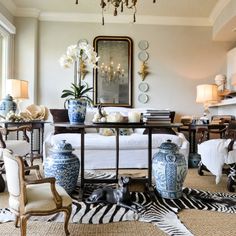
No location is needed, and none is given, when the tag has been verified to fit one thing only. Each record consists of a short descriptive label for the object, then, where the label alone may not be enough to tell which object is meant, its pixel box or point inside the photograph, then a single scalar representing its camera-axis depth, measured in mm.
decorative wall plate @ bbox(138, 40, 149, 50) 5660
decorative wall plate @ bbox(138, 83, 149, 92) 5688
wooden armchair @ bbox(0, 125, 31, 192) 3212
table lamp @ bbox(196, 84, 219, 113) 5184
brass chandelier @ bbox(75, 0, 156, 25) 3176
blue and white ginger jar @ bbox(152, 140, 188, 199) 2791
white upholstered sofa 4213
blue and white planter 2826
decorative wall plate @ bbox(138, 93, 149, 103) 5688
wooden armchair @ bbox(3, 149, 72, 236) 1845
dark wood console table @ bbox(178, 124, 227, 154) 4598
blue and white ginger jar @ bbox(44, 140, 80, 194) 2875
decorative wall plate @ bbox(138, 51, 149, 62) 5664
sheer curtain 5184
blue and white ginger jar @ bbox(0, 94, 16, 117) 4480
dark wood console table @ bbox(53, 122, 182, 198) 2600
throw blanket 3214
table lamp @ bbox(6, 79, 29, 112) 4777
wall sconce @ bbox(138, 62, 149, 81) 5637
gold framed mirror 5613
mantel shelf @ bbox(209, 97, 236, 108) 4854
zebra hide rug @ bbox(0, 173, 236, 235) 2312
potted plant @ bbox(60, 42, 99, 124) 2834
